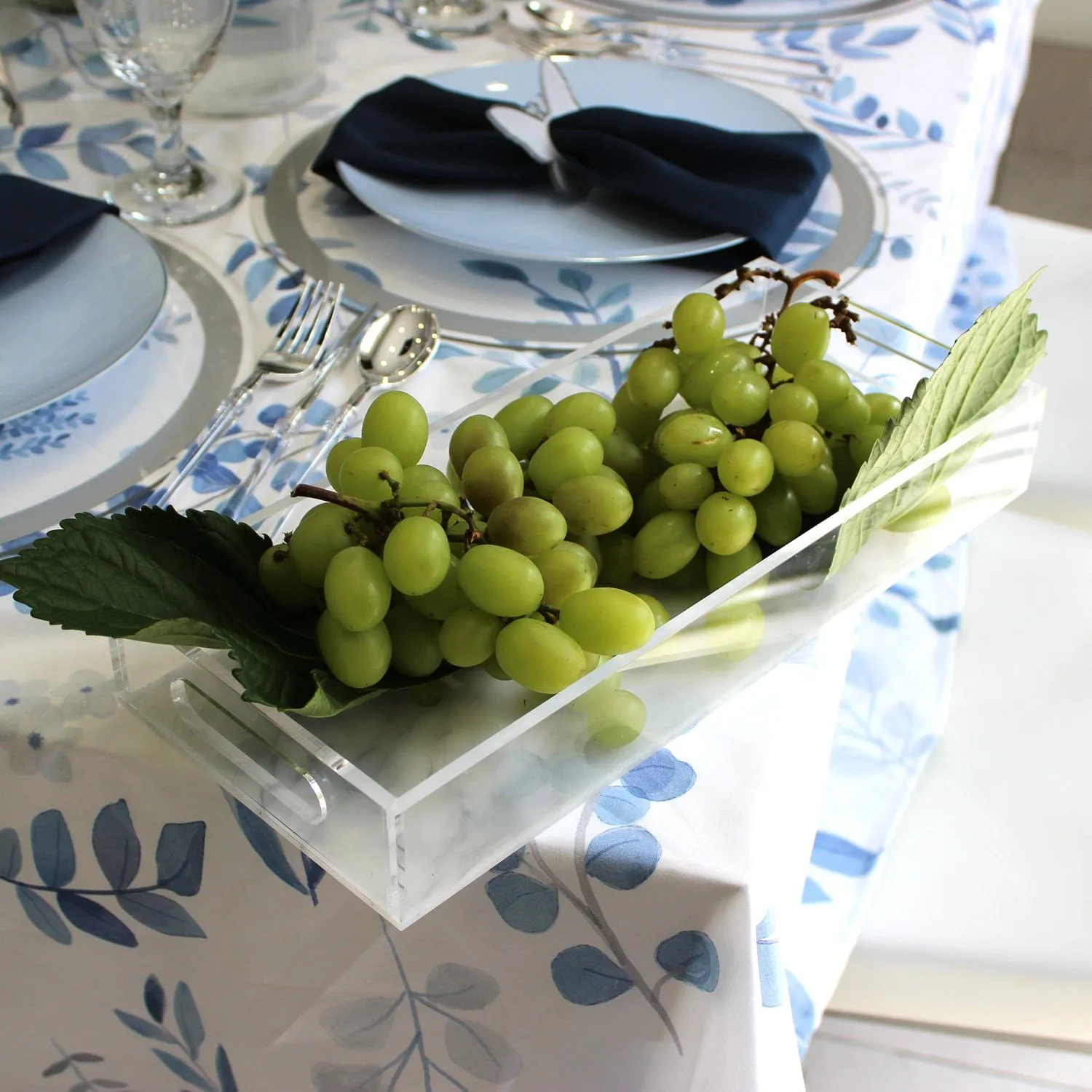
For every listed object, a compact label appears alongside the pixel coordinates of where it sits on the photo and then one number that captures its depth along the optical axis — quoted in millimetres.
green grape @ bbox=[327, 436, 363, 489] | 464
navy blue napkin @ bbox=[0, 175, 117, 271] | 648
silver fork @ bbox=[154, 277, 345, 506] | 592
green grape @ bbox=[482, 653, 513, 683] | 426
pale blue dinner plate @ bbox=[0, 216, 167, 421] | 592
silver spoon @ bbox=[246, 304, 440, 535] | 633
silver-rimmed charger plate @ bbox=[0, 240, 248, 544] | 565
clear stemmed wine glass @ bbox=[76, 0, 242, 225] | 733
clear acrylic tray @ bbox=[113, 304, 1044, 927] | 381
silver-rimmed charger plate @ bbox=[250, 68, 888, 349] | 709
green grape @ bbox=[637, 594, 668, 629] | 447
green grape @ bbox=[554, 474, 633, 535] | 455
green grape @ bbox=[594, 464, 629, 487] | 478
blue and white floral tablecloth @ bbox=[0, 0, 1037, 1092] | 431
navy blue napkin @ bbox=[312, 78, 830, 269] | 750
